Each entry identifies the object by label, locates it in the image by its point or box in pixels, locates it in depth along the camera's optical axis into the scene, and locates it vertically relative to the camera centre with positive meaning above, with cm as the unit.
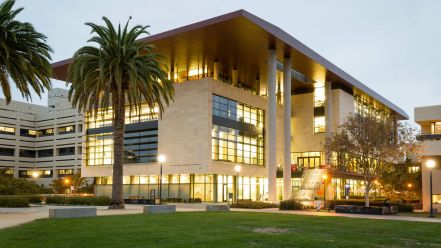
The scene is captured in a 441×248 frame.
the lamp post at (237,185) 6064 -142
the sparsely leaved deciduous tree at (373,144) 4216 +263
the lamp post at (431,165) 3599 +75
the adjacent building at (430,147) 4572 +258
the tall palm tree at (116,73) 3759 +763
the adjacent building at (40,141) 11400 +749
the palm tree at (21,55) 3183 +762
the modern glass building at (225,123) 5475 +654
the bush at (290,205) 4497 -275
